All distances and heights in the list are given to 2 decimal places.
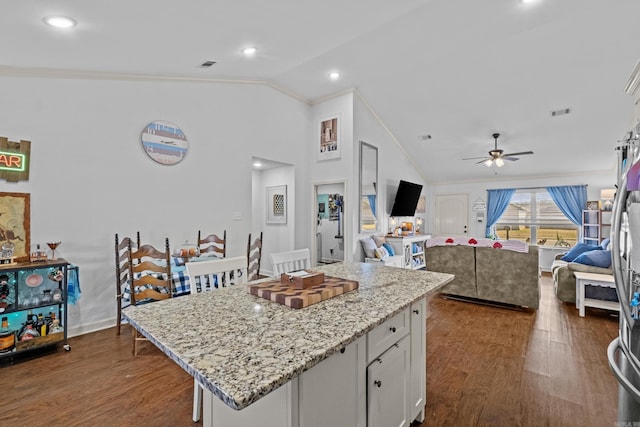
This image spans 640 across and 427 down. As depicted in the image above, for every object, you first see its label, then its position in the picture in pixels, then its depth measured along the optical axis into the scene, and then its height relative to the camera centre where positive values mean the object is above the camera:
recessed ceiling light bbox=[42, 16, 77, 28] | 2.06 +1.34
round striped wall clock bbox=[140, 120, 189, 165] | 3.60 +0.88
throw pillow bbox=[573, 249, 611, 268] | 3.78 -0.54
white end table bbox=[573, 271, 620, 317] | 3.55 -0.85
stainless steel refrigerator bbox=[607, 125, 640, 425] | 1.04 -0.25
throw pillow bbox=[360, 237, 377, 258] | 5.14 -0.54
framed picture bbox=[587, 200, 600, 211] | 6.29 +0.25
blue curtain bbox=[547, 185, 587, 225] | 6.58 +0.37
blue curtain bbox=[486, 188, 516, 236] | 7.48 +0.32
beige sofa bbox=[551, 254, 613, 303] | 3.93 -0.85
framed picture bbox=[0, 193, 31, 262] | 2.63 -0.08
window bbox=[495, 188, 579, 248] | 6.88 -0.14
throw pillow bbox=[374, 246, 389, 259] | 5.10 -0.64
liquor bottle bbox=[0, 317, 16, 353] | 2.44 -1.02
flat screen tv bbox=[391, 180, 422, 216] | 6.25 +0.35
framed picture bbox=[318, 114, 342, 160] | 5.14 +1.31
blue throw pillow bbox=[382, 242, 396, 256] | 5.55 -0.62
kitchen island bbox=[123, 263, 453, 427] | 0.79 -0.41
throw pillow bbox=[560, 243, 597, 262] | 5.05 -0.58
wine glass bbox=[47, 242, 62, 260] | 2.79 -0.31
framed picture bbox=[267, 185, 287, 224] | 5.69 +0.19
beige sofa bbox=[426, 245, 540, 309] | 3.86 -0.76
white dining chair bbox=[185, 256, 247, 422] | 1.79 -0.36
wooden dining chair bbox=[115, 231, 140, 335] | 3.05 -0.61
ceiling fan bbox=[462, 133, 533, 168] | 5.25 +1.03
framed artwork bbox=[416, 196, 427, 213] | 7.81 +0.28
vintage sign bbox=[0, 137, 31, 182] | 2.70 +0.48
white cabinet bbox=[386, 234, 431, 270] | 5.79 -0.66
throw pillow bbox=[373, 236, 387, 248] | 5.43 -0.46
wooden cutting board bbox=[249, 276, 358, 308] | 1.33 -0.37
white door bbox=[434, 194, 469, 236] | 7.98 +0.02
